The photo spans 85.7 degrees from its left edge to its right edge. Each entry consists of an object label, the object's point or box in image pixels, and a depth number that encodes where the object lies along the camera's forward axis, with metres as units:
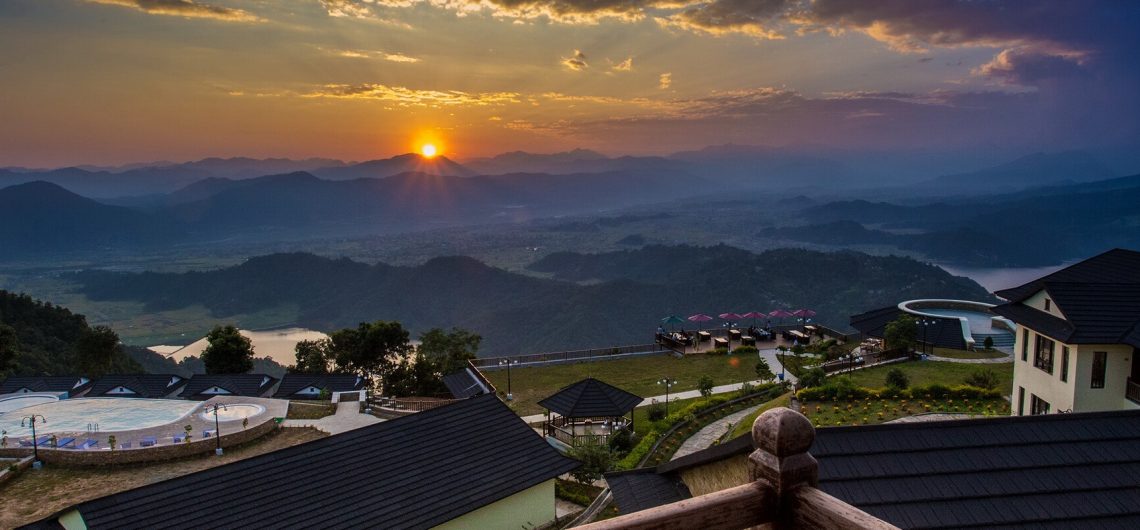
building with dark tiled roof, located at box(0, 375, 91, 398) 35.91
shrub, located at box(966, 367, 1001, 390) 21.94
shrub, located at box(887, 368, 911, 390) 23.00
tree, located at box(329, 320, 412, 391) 44.31
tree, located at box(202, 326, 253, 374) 45.91
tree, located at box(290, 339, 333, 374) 47.02
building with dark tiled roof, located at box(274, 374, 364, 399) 36.34
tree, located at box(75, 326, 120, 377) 49.44
